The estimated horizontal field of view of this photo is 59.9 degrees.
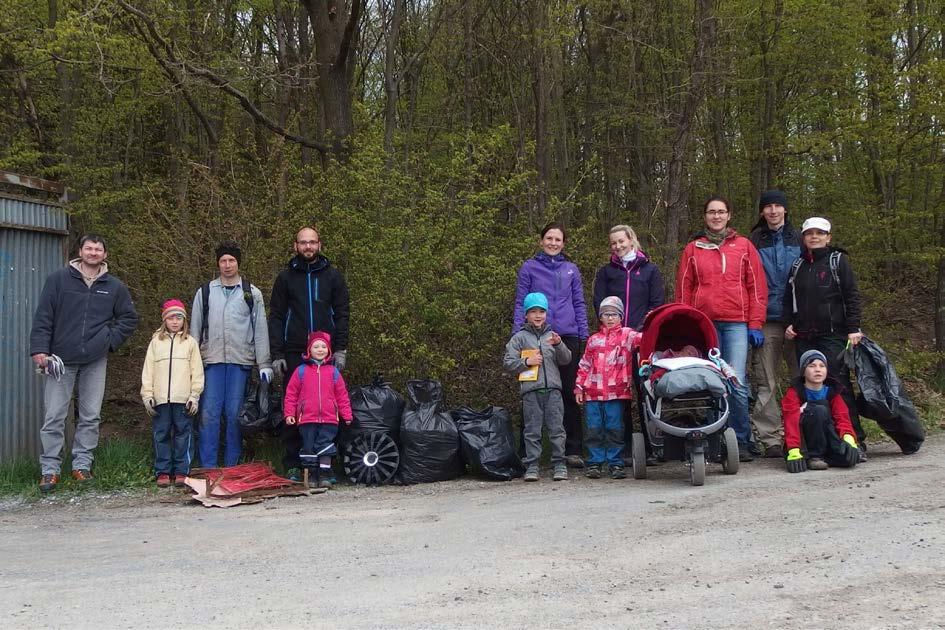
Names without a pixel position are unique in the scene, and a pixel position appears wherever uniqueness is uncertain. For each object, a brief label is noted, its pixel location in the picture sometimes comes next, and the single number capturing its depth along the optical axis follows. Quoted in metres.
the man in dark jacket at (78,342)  7.68
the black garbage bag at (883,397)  7.63
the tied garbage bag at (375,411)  7.90
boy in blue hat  7.71
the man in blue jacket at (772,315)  8.09
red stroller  6.82
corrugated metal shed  8.20
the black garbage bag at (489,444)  7.77
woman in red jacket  7.75
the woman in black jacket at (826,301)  7.70
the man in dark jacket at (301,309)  8.09
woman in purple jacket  8.11
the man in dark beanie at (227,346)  8.01
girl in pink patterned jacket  7.59
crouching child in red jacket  7.24
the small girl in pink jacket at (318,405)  7.62
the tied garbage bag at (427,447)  7.81
